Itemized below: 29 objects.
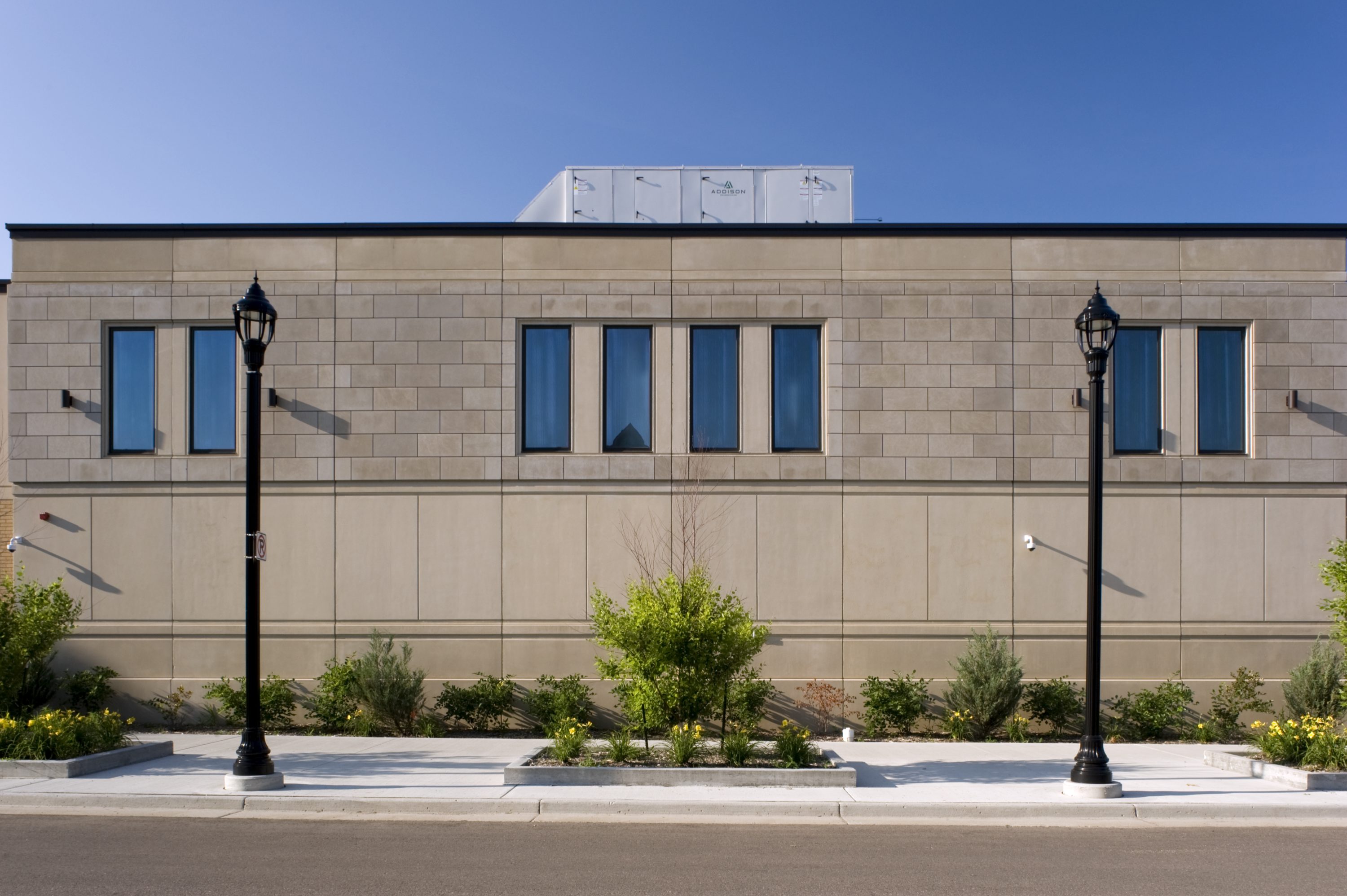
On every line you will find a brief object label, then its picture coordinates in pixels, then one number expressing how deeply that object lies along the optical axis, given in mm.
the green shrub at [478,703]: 14852
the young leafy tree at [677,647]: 11789
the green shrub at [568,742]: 11773
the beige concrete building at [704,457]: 15516
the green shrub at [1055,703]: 14859
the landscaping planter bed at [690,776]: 11211
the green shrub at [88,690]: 15078
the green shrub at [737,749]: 11594
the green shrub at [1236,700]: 14844
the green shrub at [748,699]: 13000
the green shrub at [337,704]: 14664
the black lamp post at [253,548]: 11039
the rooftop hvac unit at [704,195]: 20922
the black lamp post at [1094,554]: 10906
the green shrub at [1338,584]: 12328
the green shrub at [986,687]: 14500
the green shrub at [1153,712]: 14750
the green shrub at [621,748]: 11648
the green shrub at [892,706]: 14758
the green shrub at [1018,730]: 14383
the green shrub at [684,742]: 11500
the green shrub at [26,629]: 12773
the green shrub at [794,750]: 11633
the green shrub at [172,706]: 15242
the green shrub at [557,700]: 14469
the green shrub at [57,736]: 11734
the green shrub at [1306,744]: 11586
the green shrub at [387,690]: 14617
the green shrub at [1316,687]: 14547
